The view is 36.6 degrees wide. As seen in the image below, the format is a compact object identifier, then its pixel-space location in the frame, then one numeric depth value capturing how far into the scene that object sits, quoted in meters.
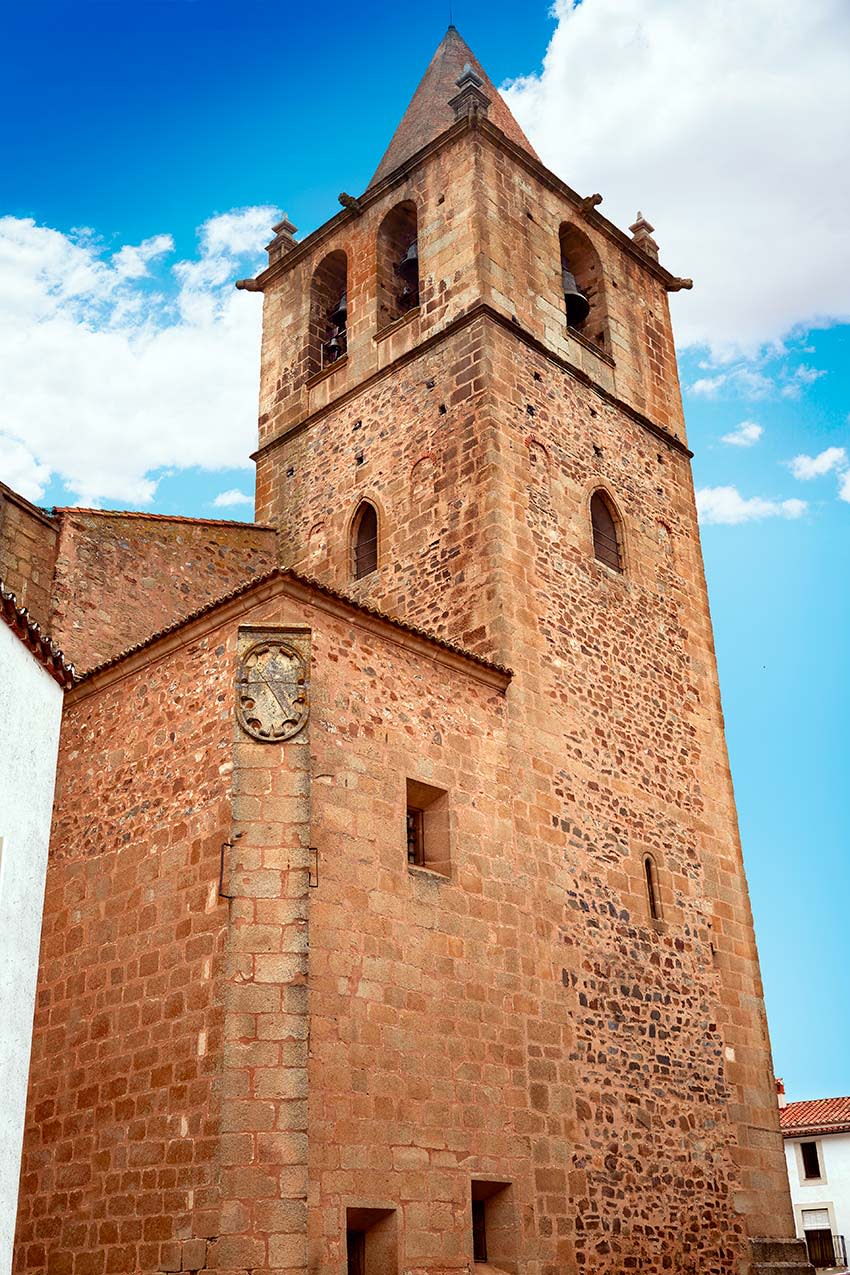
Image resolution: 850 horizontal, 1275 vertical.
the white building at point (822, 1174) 29.89
